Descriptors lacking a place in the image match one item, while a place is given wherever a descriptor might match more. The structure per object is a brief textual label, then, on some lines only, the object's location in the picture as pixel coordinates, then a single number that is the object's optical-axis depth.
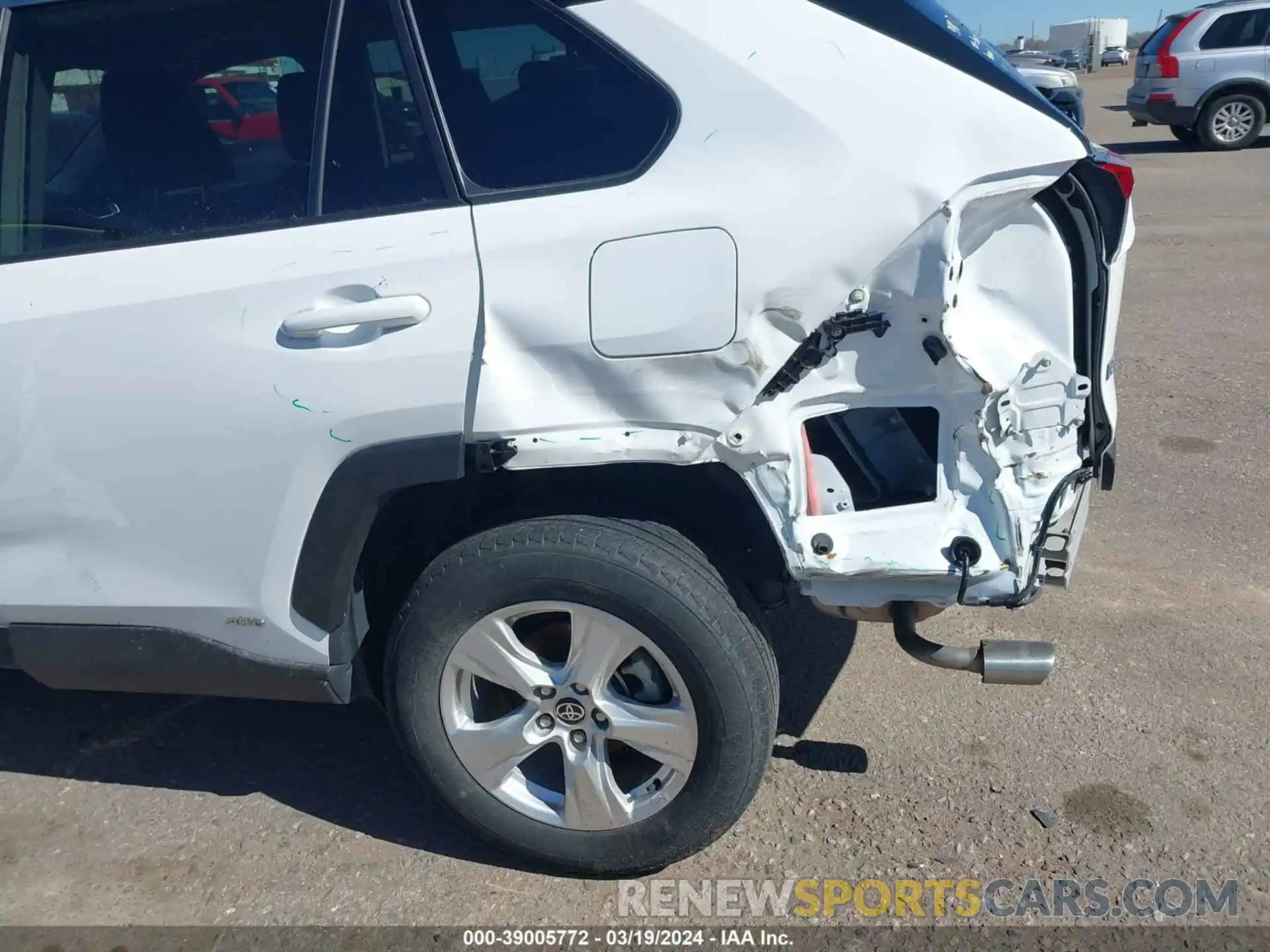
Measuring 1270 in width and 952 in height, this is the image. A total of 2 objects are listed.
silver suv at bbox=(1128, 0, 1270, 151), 14.16
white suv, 2.24
